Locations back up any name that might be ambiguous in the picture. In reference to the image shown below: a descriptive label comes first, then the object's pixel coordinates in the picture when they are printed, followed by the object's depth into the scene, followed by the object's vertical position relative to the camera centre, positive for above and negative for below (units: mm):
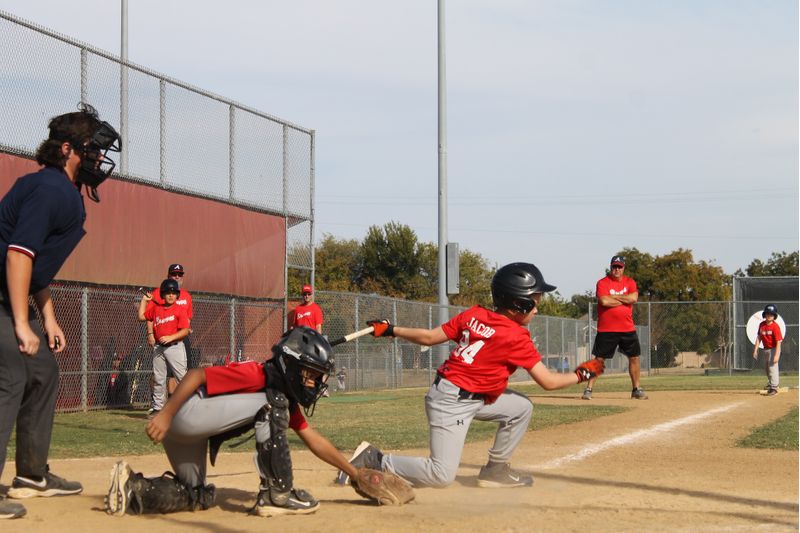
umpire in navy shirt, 5355 +161
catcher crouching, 5410 -652
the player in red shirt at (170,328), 13109 -386
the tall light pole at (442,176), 21953 +2674
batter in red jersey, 6176 -434
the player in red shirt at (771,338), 17344 -683
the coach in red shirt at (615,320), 14352 -285
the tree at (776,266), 77138 +2624
